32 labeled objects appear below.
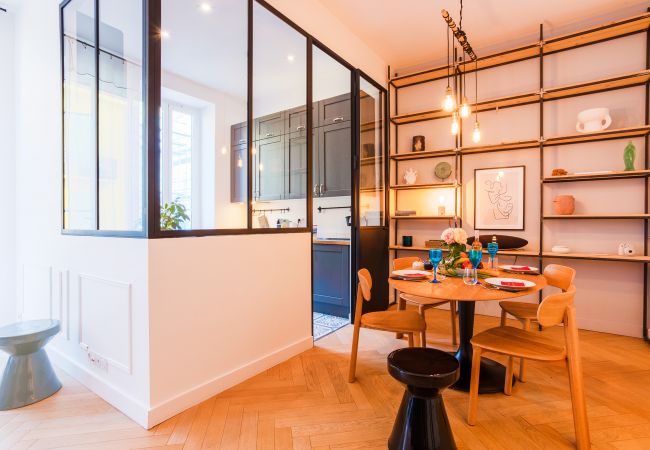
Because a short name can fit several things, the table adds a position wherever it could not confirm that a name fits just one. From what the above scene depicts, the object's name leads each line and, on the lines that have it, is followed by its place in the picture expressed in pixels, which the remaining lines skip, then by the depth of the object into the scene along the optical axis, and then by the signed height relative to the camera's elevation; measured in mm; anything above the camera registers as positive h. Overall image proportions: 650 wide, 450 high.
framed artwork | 3648 +295
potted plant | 2098 +50
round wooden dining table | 1771 -400
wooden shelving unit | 3006 +1338
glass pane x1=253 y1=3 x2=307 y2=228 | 2939 +1236
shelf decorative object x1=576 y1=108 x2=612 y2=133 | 3102 +1016
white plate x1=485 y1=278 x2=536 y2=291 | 1828 -364
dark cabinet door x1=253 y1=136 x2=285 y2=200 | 4246 +751
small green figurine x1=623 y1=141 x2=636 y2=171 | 3002 +632
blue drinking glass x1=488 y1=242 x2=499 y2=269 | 2574 -217
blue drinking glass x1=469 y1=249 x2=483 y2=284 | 2078 -221
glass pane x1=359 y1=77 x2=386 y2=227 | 3676 +816
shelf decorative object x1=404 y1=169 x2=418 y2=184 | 4195 +614
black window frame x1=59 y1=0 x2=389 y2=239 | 1778 +486
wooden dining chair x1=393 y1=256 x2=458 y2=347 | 2646 -656
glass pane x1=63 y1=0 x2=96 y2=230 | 2426 +847
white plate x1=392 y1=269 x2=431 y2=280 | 2182 -361
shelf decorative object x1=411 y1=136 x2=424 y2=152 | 4130 +1028
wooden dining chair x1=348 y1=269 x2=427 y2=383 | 2117 -675
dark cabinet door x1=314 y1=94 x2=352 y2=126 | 3707 +1347
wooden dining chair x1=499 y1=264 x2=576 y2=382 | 2287 -638
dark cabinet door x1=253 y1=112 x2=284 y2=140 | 4145 +1263
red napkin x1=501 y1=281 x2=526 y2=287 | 1883 -361
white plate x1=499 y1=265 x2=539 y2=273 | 2406 -357
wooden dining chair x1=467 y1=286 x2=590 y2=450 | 1569 -678
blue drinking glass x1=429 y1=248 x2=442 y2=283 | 2129 -227
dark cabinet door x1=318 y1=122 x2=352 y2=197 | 3715 +757
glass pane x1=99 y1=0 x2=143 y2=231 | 2125 +783
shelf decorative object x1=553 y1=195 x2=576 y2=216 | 3266 +185
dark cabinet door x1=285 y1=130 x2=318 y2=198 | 3945 +752
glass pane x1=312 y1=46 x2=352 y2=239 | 3674 +1111
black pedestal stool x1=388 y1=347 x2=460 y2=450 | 1468 -869
